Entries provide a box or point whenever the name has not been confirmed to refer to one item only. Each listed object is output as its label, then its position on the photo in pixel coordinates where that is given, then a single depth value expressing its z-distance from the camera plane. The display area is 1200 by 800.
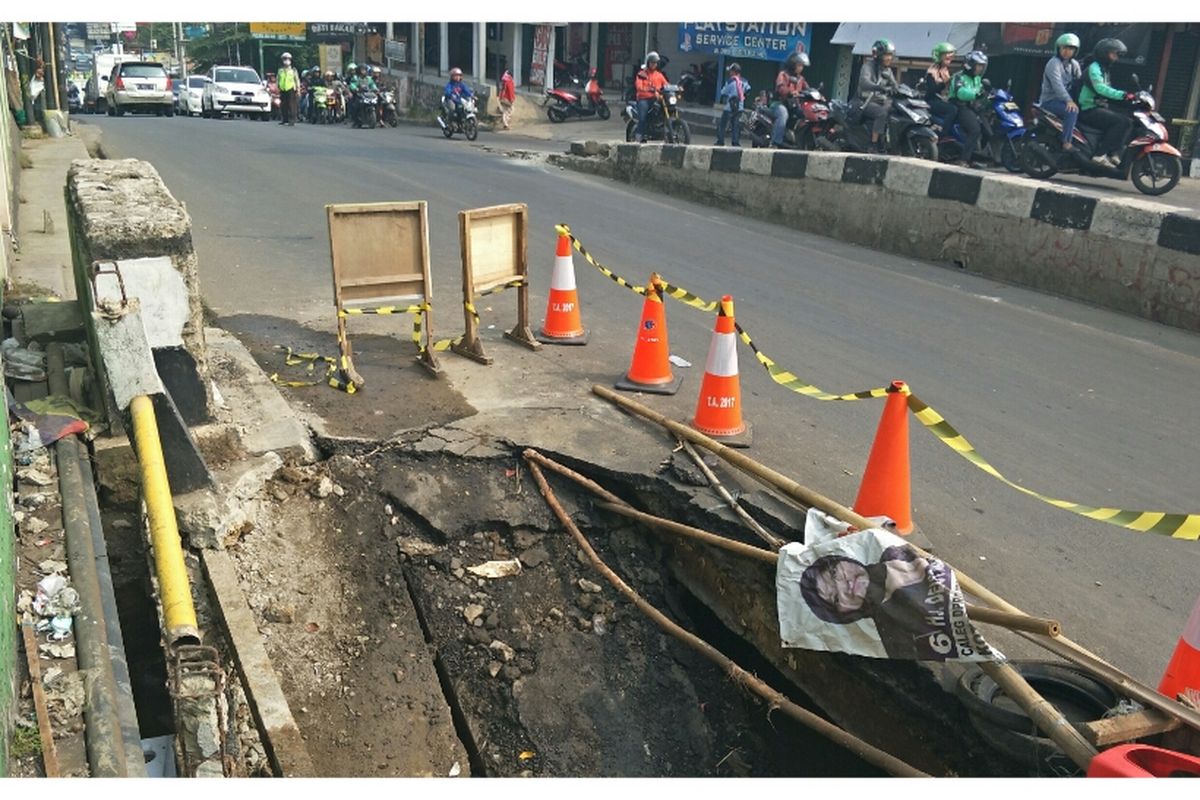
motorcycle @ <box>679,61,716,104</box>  25.38
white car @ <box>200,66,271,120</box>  30.30
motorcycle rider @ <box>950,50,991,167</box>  12.70
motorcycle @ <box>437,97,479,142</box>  21.80
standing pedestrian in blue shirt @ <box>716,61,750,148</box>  16.92
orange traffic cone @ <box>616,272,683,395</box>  5.66
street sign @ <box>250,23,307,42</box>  48.31
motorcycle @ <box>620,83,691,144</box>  16.88
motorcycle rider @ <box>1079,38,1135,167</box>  11.48
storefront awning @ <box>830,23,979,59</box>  19.73
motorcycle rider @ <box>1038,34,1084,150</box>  11.66
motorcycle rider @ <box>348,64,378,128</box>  26.80
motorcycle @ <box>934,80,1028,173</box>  12.40
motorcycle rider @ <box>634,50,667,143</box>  16.56
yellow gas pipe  2.91
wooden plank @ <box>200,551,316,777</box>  3.34
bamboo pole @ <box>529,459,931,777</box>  3.37
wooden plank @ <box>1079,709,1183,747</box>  2.83
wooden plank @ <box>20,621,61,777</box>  2.73
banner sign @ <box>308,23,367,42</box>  45.24
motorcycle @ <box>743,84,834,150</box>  14.65
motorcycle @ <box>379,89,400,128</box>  27.36
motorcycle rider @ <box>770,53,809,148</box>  15.15
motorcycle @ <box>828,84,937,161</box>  12.87
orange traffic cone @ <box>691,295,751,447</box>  5.02
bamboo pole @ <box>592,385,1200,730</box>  2.92
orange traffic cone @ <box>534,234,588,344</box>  6.59
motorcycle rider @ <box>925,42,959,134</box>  13.01
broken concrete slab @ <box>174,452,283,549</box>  4.14
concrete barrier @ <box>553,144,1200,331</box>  7.82
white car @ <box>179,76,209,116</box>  31.61
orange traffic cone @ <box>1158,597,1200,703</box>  3.00
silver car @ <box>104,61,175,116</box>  29.95
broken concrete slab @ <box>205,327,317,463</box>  4.79
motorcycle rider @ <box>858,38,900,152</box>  13.38
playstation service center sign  22.31
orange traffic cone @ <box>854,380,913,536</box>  4.10
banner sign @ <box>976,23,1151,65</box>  16.12
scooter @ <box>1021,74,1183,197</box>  10.94
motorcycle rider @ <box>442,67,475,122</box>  21.89
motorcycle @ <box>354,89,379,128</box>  26.59
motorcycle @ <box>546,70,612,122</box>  25.48
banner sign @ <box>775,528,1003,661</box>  3.25
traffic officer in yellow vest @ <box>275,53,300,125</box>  25.88
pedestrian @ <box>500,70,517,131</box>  26.08
